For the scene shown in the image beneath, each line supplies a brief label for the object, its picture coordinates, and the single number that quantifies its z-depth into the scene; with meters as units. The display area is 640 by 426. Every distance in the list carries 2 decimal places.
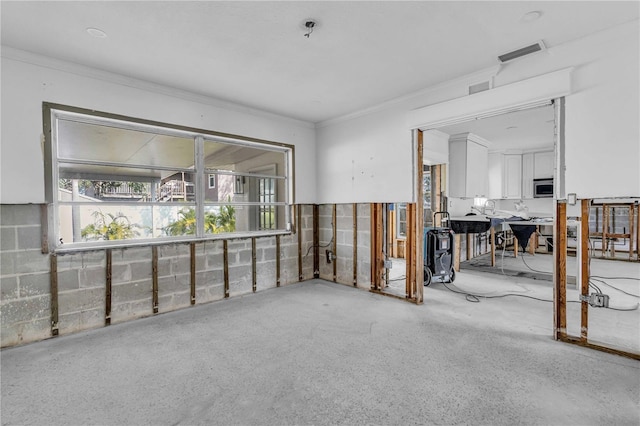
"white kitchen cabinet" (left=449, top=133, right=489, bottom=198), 6.19
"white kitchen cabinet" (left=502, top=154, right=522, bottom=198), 7.76
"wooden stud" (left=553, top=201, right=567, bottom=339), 2.79
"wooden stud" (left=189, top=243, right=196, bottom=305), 3.83
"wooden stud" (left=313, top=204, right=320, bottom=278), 5.33
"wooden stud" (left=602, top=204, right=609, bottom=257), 6.56
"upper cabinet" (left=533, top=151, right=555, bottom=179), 7.43
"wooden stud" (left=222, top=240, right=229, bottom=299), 4.13
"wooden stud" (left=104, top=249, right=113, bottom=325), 3.24
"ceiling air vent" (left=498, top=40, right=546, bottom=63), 2.74
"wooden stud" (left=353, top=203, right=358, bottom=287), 4.74
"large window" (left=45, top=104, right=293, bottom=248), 3.12
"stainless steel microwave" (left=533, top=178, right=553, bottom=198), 7.43
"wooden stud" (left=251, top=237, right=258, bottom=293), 4.45
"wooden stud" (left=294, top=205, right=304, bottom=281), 5.06
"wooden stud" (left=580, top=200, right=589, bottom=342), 2.68
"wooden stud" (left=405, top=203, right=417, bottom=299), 3.99
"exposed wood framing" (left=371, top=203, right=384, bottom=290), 4.48
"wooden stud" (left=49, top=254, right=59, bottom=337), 2.95
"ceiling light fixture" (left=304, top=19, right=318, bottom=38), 2.36
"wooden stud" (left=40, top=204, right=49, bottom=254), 2.90
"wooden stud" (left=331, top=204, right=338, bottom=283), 5.04
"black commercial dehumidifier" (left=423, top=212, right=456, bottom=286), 4.69
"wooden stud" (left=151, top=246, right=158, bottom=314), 3.53
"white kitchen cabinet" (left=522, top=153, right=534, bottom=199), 7.70
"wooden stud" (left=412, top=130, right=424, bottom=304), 3.95
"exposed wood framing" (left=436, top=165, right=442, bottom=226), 6.24
